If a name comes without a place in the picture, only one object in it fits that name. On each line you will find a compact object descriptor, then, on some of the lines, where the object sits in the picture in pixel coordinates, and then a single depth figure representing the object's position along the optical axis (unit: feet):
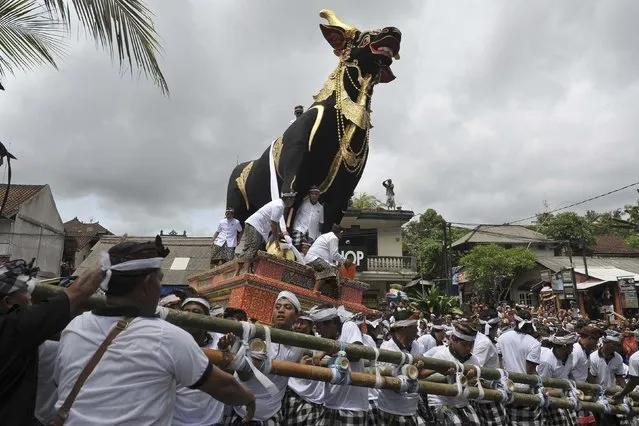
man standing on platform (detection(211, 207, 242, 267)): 34.30
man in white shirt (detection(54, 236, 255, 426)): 5.99
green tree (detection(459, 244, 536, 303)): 99.25
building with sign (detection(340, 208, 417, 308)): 88.84
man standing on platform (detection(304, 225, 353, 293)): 27.61
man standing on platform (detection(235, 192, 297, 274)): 26.11
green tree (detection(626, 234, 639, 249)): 114.52
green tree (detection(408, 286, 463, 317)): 65.31
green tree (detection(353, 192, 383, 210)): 121.19
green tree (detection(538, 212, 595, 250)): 120.78
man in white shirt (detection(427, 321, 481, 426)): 14.87
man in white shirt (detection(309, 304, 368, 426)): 12.63
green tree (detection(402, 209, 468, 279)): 114.83
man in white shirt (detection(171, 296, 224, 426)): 10.28
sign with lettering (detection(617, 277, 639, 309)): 74.74
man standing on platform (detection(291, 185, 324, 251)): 31.42
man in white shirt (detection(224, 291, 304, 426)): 10.92
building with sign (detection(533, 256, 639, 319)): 76.38
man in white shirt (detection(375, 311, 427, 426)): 13.39
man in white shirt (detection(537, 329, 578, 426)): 20.35
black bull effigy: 32.12
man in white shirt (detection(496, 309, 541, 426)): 18.86
